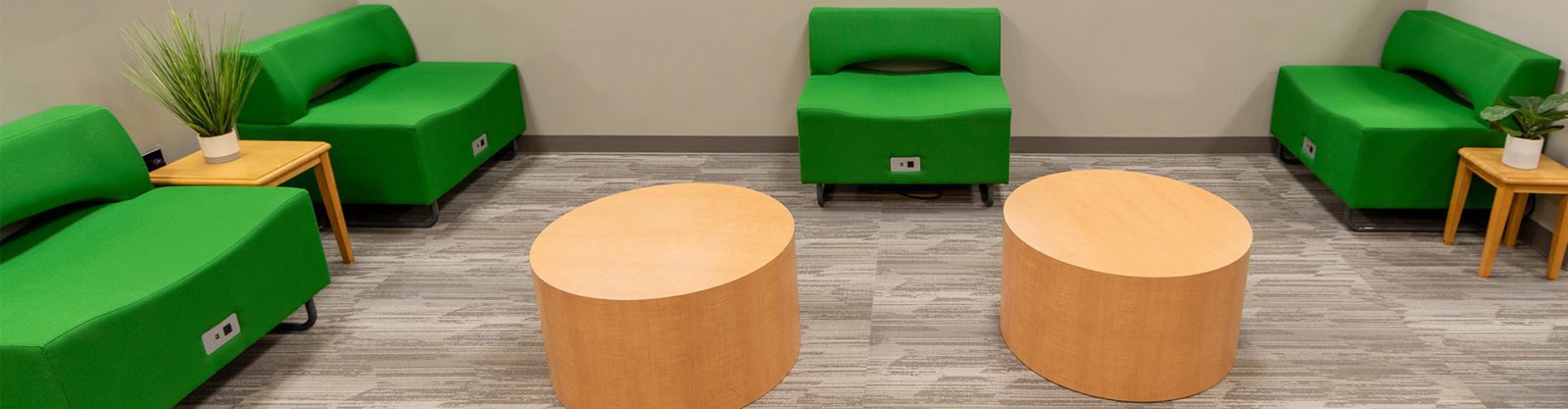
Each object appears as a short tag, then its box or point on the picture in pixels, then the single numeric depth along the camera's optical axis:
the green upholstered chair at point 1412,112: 3.69
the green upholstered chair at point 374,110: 4.01
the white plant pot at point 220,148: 3.56
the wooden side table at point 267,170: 3.44
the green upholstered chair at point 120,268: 2.39
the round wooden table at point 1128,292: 2.61
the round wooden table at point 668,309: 2.57
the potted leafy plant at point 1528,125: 3.33
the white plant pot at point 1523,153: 3.40
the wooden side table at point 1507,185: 3.34
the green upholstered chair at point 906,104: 4.11
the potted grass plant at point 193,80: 3.47
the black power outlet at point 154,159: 3.80
